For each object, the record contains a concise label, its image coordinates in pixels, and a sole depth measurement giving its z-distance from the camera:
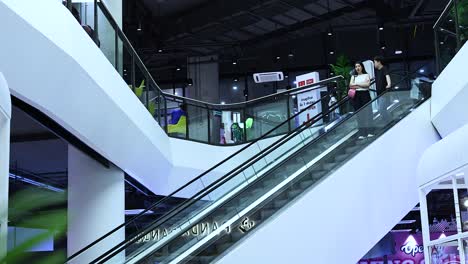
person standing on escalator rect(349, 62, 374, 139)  10.81
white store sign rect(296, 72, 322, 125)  13.84
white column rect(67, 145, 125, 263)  9.70
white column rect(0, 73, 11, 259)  2.10
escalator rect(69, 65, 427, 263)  7.63
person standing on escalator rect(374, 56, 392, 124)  10.89
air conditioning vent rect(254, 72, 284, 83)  18.12
